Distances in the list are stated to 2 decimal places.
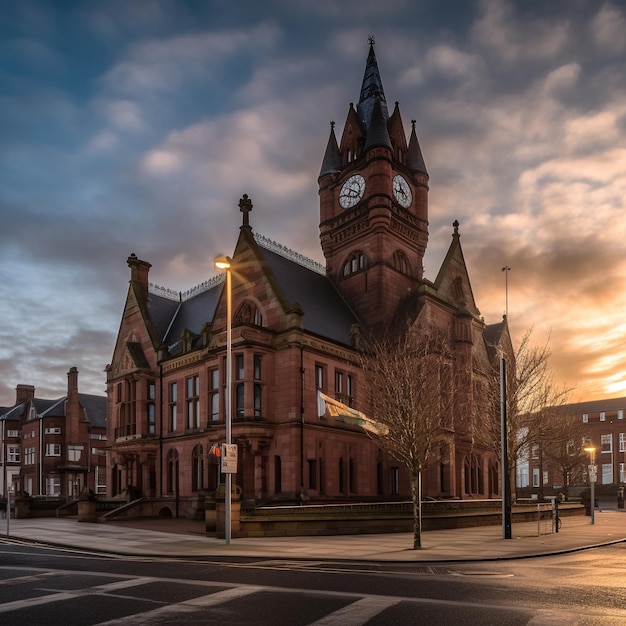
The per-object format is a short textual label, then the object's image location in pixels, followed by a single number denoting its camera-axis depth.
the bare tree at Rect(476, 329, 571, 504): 37.44
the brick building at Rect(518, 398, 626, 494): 103.19
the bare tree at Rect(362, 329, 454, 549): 25.11
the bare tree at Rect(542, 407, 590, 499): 54.97
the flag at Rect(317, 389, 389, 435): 26.73
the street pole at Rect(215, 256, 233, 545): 23.17
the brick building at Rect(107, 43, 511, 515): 38.00
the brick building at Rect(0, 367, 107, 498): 78.81
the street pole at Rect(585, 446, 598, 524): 37.81
